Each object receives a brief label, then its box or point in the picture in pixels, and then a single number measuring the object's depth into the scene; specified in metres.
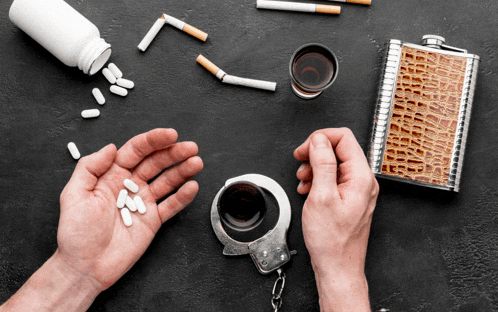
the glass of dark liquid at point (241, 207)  0.57
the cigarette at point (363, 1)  0.60
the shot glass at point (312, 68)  0.56
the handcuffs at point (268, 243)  0.58
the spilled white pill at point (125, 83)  0.59
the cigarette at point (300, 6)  0.59
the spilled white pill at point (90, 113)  0.59
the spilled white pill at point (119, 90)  0.59
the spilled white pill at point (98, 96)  0.60
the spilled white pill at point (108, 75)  0.60
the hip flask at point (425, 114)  0.56
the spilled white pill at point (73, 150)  0.59
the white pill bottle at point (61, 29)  0.56
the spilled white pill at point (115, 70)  0.60
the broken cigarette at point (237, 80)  0.59
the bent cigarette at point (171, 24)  0.59
